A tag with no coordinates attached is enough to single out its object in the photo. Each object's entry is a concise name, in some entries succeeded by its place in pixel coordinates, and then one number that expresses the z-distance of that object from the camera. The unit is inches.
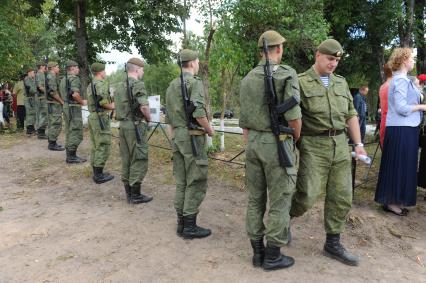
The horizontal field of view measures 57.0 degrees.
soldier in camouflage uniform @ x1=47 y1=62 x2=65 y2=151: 377.1
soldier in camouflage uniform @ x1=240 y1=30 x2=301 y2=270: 132.6
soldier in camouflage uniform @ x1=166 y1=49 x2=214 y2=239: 173.2
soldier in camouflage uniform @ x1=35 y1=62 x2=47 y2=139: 410.6
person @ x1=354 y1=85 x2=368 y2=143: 387.9
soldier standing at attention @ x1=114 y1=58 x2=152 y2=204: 217.3
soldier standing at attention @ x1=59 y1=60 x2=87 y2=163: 319.3
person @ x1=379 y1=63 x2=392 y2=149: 200.5
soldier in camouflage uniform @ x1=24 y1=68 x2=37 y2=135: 448.2
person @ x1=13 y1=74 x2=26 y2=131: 494.9
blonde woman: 184.7
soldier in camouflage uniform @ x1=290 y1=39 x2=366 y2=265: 142.4
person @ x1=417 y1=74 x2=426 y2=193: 212.4
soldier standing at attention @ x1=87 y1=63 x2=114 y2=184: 263.7
